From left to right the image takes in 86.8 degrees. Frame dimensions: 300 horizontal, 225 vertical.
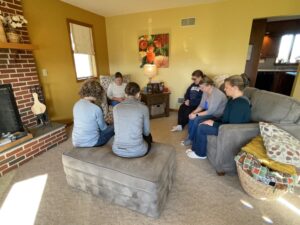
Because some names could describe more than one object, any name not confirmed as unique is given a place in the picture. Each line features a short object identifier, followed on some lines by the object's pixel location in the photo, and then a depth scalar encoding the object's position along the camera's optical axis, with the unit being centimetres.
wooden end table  340
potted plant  207
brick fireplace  200
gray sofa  158
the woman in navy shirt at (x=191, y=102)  285
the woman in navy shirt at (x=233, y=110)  170
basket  137
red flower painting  369
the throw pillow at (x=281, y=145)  131
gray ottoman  125
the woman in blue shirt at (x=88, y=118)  153
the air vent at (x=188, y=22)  334
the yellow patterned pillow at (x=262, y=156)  131
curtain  333
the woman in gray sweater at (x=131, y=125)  135
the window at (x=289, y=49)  499
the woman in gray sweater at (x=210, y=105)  213
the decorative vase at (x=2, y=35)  198
